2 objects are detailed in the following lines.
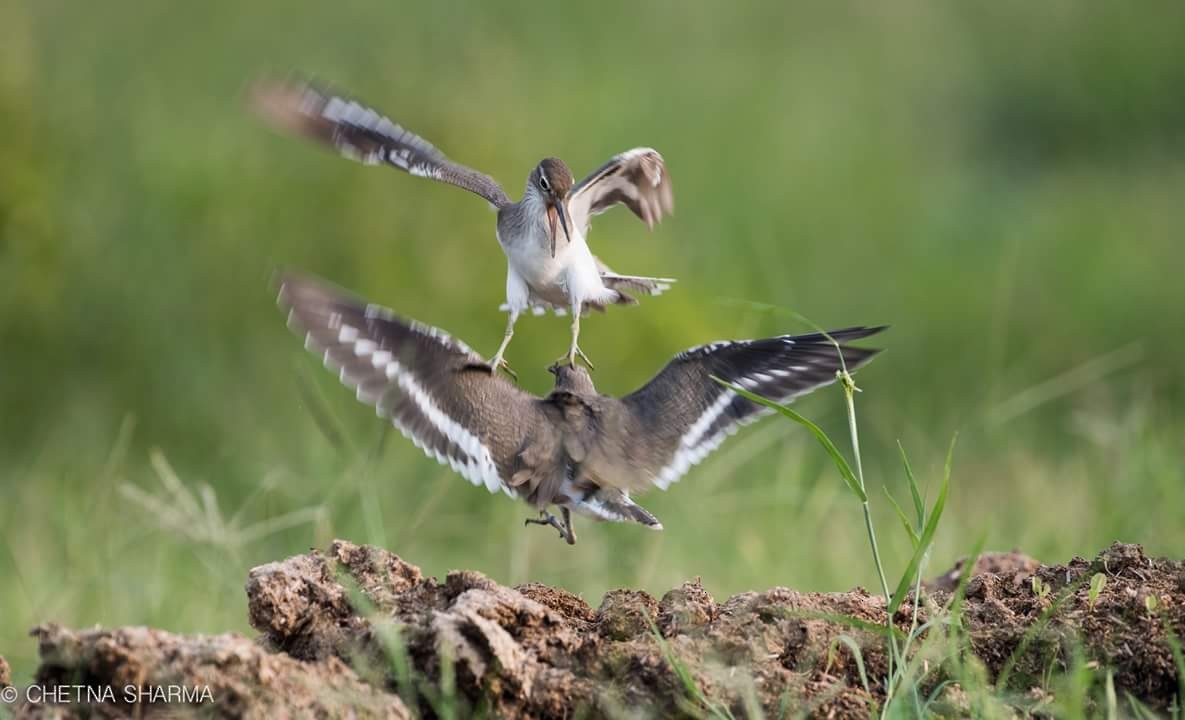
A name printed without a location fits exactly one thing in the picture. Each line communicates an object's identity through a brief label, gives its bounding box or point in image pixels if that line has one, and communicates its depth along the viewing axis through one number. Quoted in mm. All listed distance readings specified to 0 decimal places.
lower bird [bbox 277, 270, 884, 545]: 9109
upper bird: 10305
